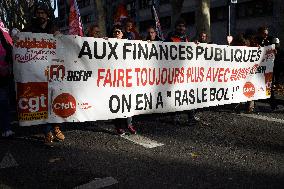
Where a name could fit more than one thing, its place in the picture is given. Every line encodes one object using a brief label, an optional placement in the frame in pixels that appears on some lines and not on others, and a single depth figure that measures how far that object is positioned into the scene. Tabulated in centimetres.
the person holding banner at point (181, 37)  703
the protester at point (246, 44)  820
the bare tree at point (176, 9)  2847
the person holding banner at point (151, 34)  733
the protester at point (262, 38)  850
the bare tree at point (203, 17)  1630
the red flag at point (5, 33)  589
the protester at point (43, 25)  546
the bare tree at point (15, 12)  3075
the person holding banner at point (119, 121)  618
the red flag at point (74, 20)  1005
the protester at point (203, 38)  873
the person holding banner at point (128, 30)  738
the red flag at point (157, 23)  1213
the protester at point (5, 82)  573
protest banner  506
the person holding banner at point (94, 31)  809
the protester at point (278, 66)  990
